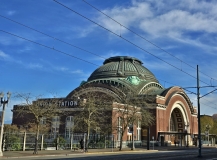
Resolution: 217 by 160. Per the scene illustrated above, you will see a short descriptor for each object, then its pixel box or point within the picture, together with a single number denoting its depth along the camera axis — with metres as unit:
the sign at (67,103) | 60.59
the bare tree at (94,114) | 41.91
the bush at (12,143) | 34.52
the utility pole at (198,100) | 33.09
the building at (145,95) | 64.74
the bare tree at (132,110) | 45.94
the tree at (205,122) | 98.50
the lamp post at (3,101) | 28.11
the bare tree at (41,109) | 34.81
